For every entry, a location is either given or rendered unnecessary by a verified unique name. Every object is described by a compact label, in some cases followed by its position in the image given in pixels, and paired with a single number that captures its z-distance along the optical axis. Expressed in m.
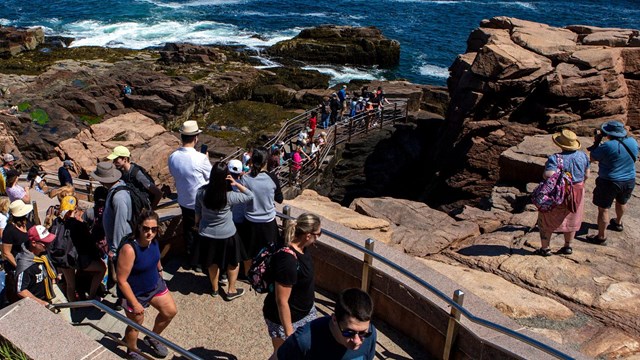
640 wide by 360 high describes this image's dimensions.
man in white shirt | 6.64
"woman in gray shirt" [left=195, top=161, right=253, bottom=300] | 5.93
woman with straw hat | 7.23
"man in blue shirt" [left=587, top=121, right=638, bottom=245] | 7.76
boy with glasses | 3.52
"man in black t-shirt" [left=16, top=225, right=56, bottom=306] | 6.01
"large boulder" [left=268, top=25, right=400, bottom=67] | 45.34
